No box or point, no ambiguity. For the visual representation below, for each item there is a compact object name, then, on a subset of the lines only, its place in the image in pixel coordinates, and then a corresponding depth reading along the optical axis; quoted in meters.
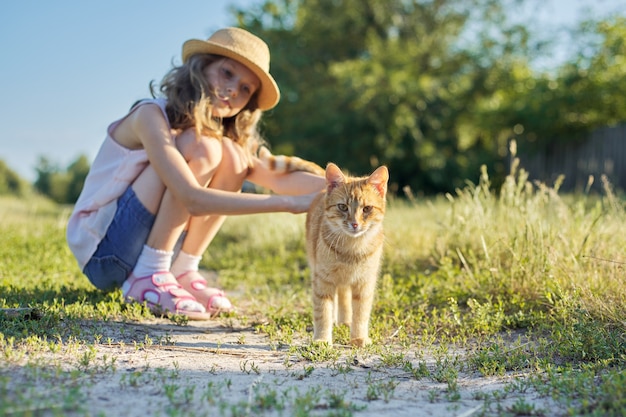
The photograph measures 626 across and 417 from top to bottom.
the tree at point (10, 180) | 18.58
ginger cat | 2.90
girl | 3.32
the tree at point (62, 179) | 16.84
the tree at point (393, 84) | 15.12
